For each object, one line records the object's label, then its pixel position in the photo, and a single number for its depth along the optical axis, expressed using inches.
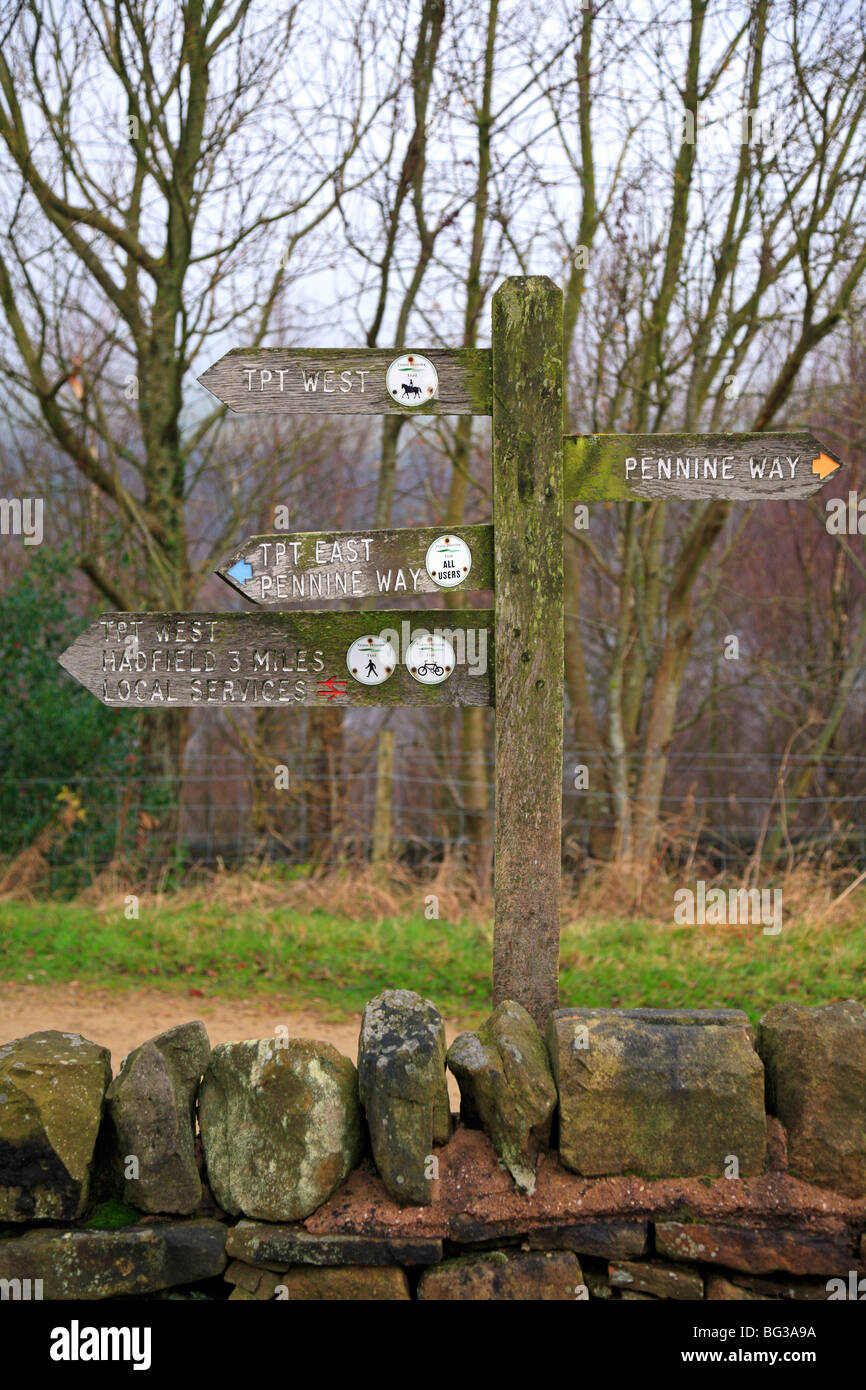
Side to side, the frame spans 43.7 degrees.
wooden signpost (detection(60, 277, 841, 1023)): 133.5
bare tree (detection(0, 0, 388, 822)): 336.2
